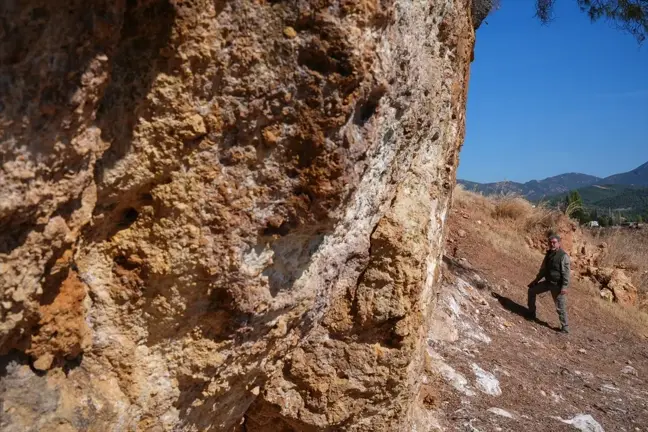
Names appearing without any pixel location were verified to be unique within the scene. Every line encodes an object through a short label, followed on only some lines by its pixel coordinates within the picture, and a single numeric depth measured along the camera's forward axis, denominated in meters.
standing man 7.77
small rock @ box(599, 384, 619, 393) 5.91
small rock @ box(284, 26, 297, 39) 1.48
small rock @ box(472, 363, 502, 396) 4.80
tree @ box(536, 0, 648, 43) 6.36
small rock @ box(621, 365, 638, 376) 6.78
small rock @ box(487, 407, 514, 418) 4.46
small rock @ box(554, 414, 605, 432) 4.71
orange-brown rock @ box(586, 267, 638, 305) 10.00
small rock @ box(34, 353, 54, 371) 1.36
